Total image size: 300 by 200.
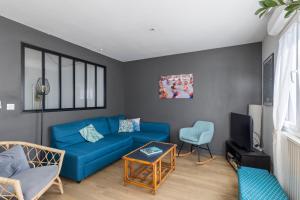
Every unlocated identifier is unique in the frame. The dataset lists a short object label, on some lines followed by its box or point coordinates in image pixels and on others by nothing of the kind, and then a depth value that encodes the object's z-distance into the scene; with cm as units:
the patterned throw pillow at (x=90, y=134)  309
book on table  245
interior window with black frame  261
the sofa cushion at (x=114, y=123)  388
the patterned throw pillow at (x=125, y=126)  398
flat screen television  255
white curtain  182
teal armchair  322
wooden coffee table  221
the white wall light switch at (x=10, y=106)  232
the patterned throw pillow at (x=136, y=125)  407
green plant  83
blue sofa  240
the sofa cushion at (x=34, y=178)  155
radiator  154
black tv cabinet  242
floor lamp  254
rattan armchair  140
